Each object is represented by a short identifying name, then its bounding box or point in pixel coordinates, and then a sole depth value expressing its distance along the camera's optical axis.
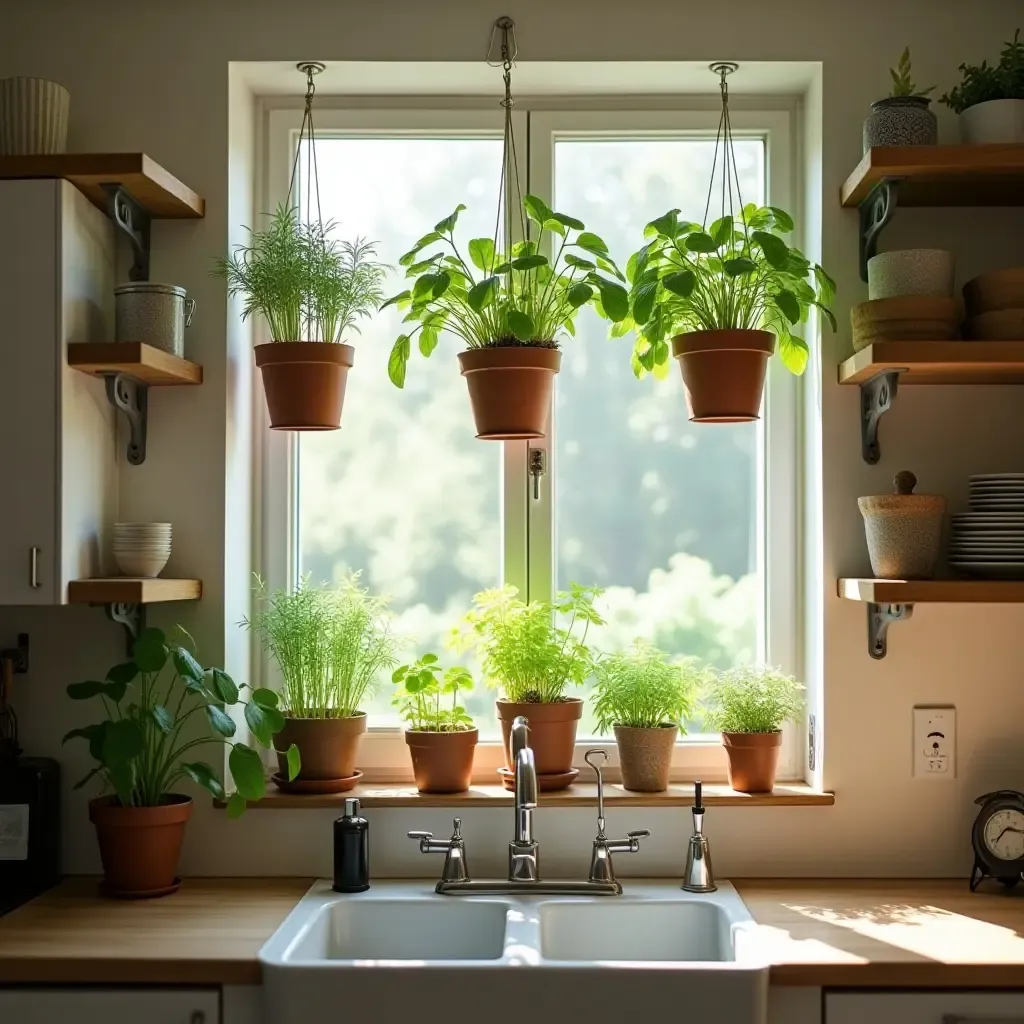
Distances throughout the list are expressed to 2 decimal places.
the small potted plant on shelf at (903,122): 2.18
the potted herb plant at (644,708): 2.38
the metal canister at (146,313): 2.23
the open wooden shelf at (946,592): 2.07
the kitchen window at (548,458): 2.58
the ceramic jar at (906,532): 2.16
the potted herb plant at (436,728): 2.38
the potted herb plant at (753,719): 2.37
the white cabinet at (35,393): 2.09
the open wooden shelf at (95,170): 2.12
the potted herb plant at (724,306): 2.24
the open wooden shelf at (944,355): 2.09
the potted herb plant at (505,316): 2.27
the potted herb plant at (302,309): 2.34
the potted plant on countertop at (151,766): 2.11
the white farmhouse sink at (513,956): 1.82
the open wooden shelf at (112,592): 2.11
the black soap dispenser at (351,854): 2.22
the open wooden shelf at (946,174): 2.10
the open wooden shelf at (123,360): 2.11
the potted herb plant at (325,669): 2.37
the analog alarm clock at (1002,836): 2.20
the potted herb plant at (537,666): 2.38
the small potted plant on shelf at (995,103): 2.17
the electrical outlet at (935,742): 2.34
